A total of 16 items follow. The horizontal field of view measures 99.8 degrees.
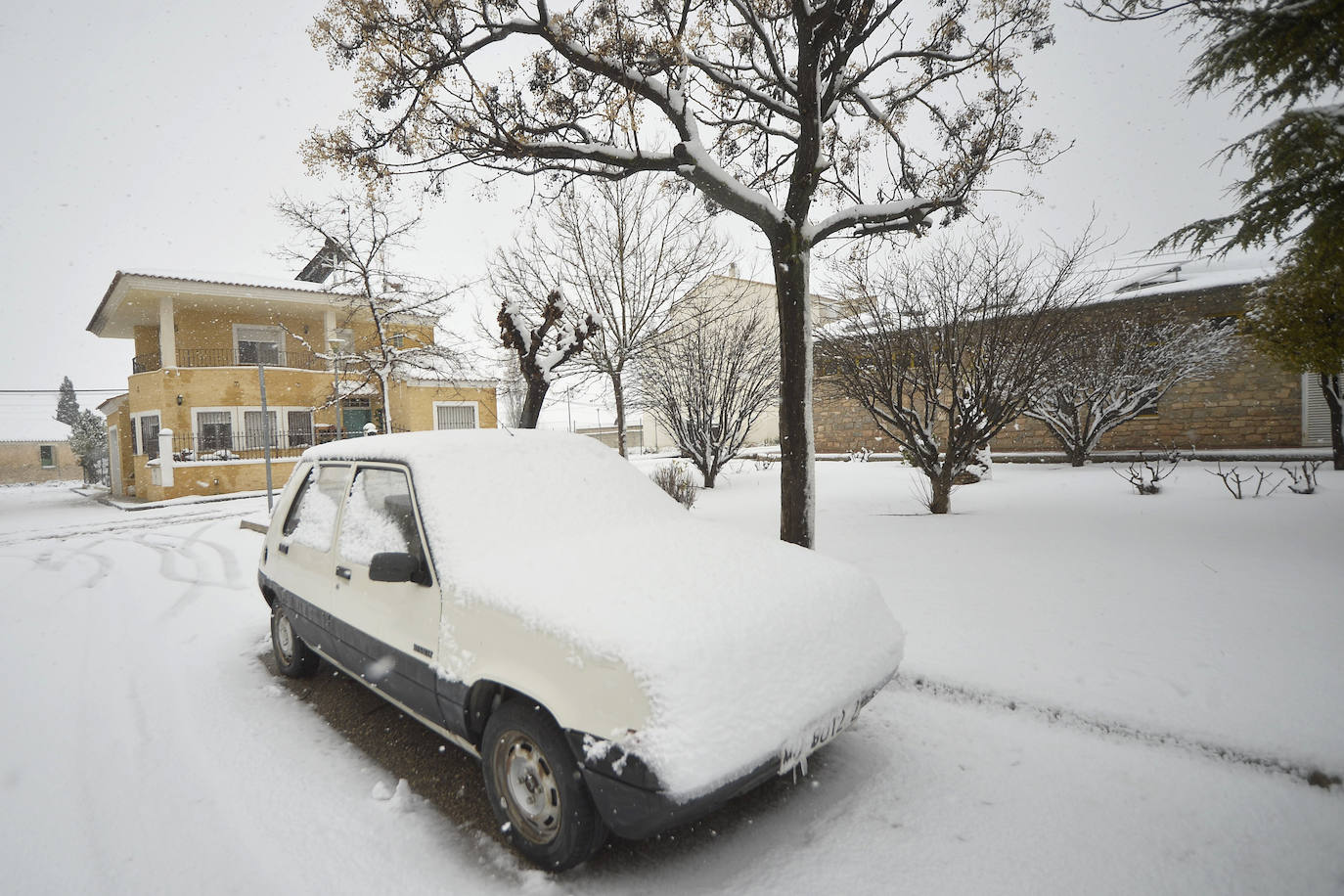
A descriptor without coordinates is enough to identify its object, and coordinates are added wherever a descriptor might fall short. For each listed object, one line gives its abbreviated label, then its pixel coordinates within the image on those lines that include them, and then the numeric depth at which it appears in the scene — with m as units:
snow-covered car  1.83
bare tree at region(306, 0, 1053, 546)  6.01
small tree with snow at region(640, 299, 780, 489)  13.52
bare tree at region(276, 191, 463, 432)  17.44
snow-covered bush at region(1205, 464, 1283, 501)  7.85
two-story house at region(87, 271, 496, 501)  19.42
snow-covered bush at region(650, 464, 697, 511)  10.41
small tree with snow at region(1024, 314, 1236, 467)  13.50
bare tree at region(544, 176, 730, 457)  11.92
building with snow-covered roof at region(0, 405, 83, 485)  47.30
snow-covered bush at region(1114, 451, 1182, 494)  8.94
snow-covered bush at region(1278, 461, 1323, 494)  8.05
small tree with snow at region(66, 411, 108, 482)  33.72
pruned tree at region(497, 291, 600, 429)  8.12
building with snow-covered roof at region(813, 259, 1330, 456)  15.18
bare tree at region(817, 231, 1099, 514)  8.37
